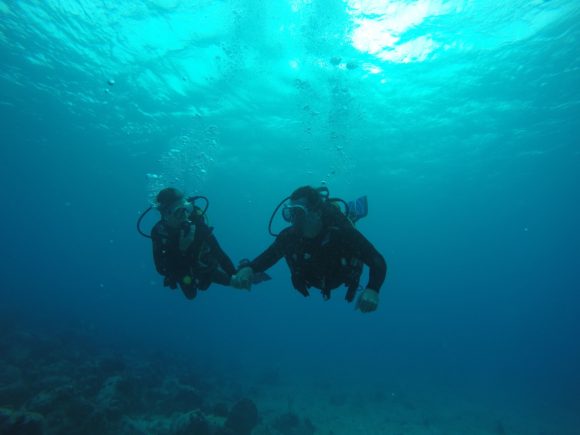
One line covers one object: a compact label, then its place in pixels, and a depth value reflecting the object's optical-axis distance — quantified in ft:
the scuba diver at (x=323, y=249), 14.23
